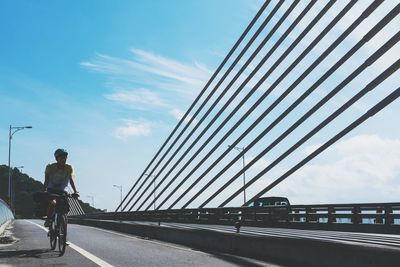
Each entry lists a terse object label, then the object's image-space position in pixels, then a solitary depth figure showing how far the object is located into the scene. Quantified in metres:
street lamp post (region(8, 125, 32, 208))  57.44
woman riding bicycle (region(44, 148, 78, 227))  9.80
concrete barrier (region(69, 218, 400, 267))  7.05
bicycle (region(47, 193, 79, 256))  9.61
